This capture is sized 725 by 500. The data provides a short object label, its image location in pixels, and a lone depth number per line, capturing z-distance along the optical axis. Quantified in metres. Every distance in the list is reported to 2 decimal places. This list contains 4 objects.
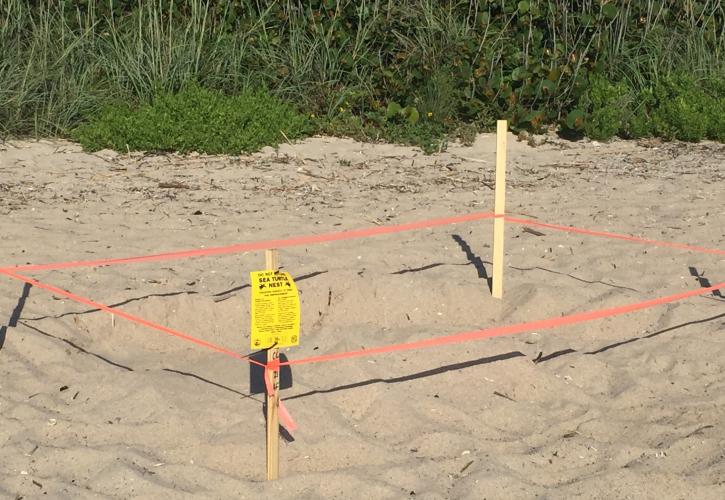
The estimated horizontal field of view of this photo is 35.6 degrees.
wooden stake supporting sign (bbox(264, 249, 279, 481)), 3.80
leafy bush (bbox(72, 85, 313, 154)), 8.06
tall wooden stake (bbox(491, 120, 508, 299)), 5.38
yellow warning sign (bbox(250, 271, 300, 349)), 3.76
